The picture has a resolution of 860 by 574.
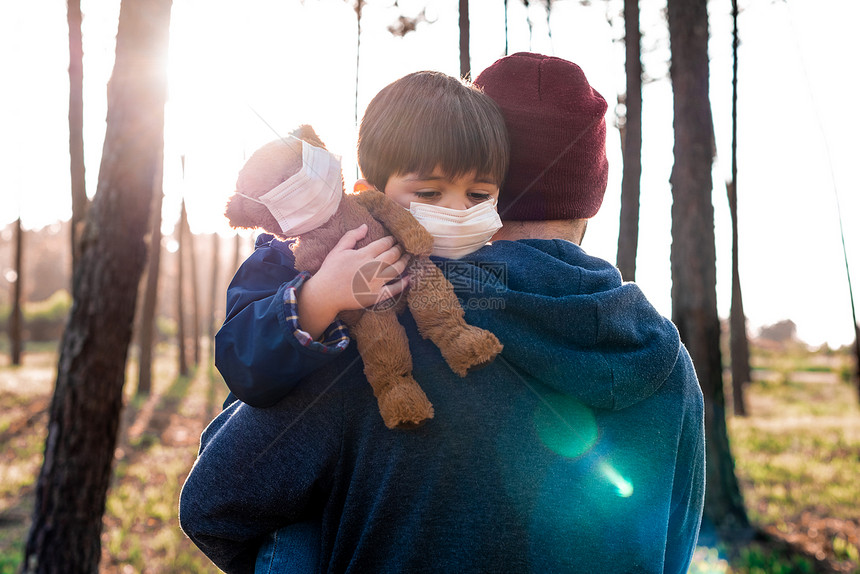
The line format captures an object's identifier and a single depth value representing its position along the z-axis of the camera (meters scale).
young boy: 0.98
